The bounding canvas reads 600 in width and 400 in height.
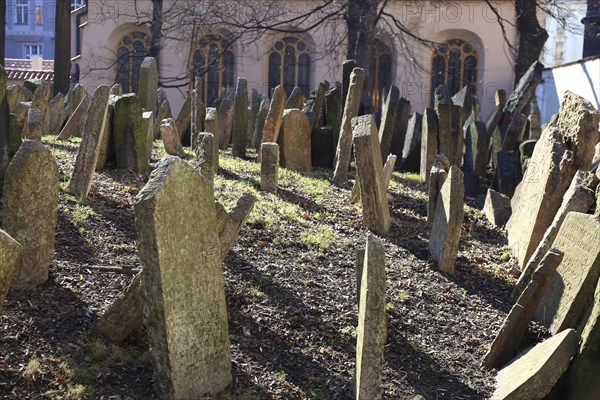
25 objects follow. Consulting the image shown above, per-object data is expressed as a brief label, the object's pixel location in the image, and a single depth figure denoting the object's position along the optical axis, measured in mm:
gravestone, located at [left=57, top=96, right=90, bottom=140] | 11930
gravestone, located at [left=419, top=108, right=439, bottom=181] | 11562
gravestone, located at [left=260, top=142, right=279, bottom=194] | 9453
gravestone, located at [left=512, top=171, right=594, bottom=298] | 6613
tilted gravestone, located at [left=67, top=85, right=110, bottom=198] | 7871
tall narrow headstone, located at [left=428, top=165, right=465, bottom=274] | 7340
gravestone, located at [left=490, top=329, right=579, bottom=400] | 5059
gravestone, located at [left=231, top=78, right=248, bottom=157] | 12430
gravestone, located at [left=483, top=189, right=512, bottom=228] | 9320
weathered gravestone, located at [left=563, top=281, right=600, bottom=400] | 4996
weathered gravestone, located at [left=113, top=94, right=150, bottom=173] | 9180
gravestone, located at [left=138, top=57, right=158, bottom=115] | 14188
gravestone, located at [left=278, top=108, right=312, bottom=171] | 11500
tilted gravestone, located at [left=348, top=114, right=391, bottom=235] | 8125
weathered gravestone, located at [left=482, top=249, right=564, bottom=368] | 5582
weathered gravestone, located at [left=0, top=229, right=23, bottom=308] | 4301
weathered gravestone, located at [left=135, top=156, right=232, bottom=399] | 4289
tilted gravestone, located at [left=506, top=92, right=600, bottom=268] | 7723
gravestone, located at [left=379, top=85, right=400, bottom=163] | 12352
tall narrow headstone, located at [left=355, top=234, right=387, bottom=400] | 4617
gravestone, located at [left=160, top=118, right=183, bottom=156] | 11273
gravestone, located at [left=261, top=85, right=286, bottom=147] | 11319
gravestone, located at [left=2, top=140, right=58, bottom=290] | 5340
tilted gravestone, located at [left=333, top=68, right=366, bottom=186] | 10641
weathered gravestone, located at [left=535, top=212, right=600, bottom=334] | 5703
